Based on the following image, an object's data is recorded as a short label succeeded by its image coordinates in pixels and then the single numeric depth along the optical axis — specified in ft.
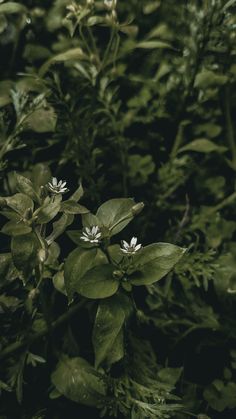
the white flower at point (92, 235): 0.68
